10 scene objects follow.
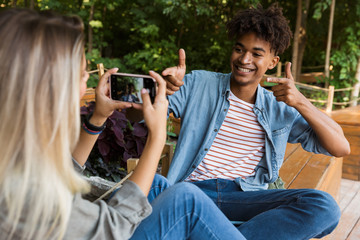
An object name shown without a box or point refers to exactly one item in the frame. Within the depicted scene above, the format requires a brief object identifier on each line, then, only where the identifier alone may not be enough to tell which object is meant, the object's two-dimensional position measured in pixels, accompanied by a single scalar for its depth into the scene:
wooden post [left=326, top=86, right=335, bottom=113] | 5.67
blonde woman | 0.78
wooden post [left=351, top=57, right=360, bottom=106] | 7.17
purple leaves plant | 2.22
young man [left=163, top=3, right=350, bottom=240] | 1.65
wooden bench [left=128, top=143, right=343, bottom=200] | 2.23
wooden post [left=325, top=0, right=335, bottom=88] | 7.64
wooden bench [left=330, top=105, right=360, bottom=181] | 3.63
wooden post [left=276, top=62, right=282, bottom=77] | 7.75
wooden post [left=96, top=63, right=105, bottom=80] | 4.31
